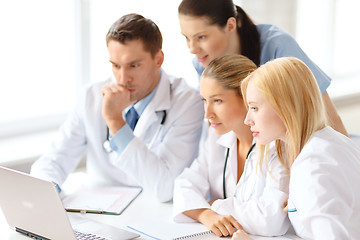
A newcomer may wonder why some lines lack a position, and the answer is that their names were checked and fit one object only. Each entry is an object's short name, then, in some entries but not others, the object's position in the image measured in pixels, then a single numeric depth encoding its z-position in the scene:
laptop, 2.27
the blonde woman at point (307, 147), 2.17
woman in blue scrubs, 2.67
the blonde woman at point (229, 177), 2.40
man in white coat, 2.71
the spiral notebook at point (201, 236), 2.38
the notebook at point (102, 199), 2.61
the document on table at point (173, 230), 2.38
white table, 2.46
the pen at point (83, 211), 2.60
